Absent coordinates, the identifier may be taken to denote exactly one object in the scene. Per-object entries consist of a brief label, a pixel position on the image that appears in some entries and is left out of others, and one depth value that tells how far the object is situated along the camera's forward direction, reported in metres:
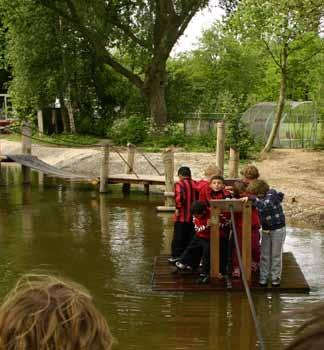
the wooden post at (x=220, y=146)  15.16
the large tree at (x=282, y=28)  17.12
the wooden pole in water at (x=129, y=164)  18.23
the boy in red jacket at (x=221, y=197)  8.41
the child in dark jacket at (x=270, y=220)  7.89
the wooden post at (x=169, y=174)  14.77
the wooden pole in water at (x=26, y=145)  19.56
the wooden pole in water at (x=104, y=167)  17.41
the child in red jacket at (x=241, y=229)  8.32
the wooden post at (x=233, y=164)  15.61
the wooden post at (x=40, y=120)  32.53
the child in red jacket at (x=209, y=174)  8.59
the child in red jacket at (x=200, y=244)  8.29
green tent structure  26.66
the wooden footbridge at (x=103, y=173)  17.31
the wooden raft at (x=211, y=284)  8.16
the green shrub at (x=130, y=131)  27.80
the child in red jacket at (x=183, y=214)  8.93
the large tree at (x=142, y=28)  28.36
